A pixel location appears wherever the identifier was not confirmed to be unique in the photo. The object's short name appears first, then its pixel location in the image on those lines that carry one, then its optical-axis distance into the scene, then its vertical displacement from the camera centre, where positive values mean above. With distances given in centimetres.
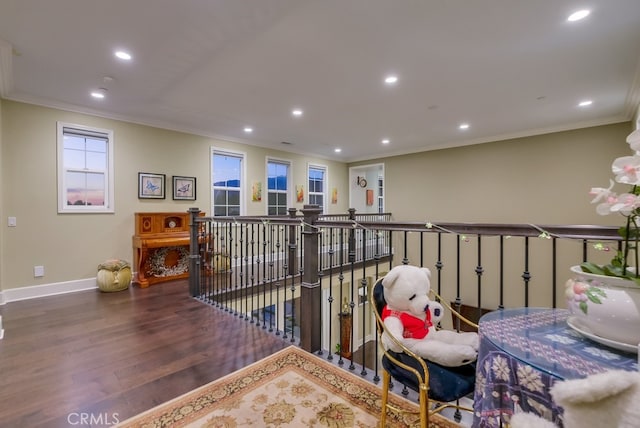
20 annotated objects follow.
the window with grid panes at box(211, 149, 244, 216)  565 +63
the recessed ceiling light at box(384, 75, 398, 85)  330 +157
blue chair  117 -70
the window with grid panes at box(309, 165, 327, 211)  757 +78
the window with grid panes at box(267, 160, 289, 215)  657 +63
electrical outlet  382 -78
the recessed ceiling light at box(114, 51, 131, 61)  276 +156
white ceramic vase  79 -27
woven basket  402 -90
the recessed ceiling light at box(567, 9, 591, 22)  222 +157
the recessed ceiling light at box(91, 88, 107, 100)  357 +154
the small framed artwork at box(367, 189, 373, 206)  950 +53
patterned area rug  157 -115
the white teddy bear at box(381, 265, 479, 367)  133 -51
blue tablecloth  76 -41
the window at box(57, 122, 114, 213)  404 +65
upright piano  438 -54
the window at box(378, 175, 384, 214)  969 +67
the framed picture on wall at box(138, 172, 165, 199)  466 +46
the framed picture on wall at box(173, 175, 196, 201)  504 +45
